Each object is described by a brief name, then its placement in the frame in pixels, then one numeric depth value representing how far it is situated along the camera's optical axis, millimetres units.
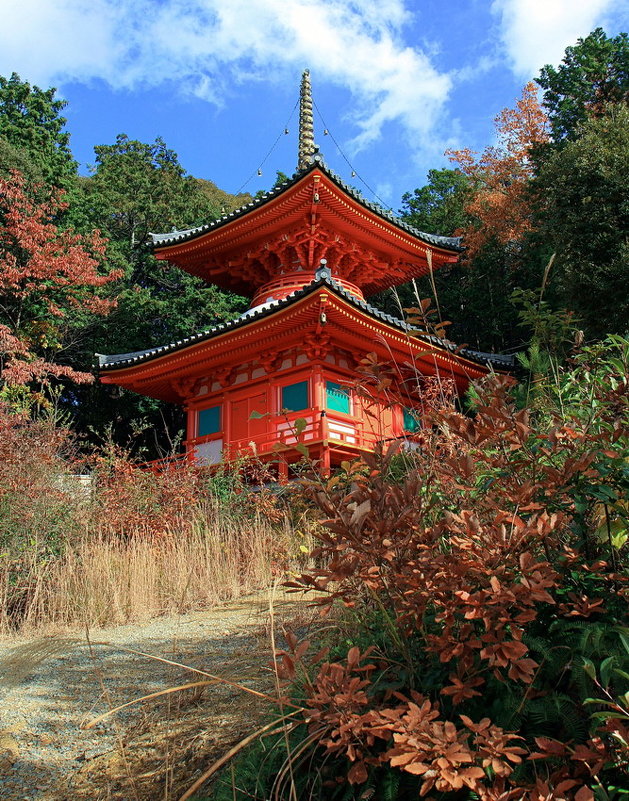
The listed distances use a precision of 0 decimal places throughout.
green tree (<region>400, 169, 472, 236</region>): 21188
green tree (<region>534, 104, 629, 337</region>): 9680
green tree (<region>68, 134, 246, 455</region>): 18359
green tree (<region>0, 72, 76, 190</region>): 18188
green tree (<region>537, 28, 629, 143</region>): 15531
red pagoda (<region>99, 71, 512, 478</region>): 10961
